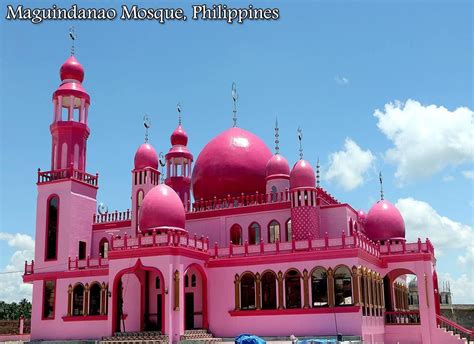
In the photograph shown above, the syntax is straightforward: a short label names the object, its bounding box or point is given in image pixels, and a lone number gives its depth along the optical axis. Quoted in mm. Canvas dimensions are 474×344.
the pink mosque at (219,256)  28047
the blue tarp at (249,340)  15539
